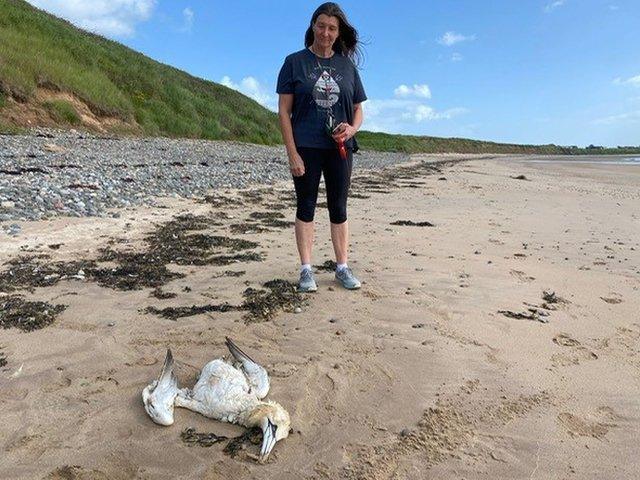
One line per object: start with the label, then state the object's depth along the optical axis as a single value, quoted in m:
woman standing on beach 4.02
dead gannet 2.32
